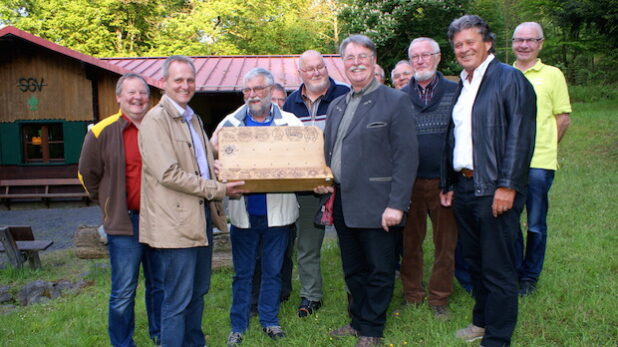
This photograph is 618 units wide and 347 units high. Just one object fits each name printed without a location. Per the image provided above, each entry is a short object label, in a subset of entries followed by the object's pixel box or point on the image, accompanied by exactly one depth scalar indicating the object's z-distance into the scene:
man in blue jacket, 4.49
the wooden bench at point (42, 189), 13.34
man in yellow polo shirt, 4.29
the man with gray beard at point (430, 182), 3.97
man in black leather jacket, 3.06
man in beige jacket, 3.02
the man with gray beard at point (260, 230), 3.83
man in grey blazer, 3.36
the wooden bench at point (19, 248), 6.68
